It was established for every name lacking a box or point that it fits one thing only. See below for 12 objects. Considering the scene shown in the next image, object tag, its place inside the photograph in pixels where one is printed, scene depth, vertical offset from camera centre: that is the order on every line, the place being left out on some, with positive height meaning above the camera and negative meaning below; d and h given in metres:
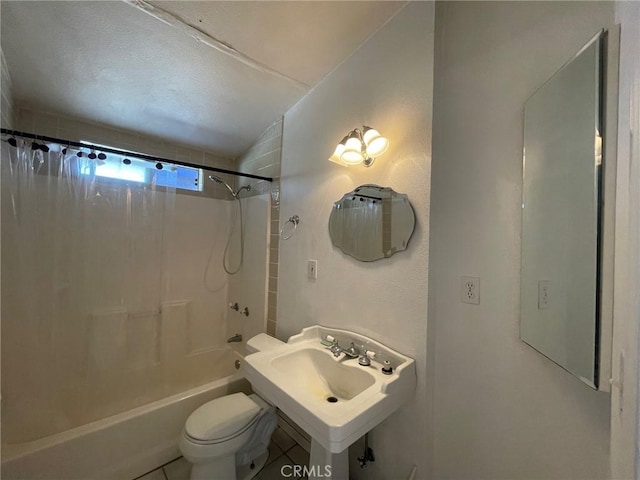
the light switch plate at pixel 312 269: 1.50 -0.19
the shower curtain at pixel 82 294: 1.31 -0.40
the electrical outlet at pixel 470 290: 0.95 -0.19
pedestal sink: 0.79 -0.61
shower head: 2.11 +0.48
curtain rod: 1.20 +0.52
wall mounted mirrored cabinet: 0.63 +0.09
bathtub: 1.13 -1.15
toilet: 1.15 -1.04
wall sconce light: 1.13 +0.48
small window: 1.51 +0.46
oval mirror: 1.09 +0.10
